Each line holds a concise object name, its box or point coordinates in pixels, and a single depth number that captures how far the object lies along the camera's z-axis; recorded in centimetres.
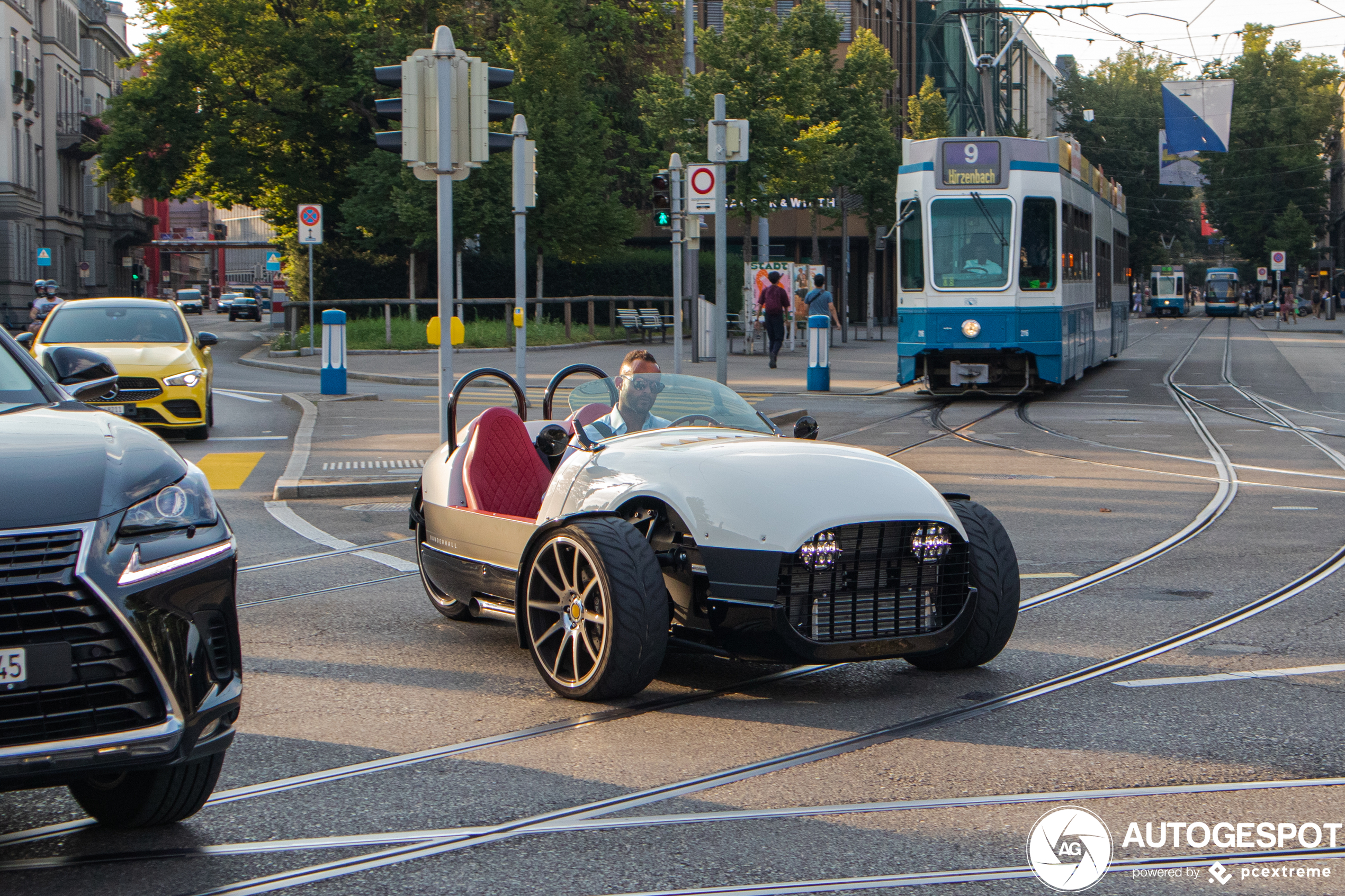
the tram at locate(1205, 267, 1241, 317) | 9025
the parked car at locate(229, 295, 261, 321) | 8138
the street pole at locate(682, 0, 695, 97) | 3512
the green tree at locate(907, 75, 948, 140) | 5338
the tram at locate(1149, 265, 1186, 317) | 8875
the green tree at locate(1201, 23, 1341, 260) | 9200
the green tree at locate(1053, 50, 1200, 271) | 9288
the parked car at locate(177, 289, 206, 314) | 9862
